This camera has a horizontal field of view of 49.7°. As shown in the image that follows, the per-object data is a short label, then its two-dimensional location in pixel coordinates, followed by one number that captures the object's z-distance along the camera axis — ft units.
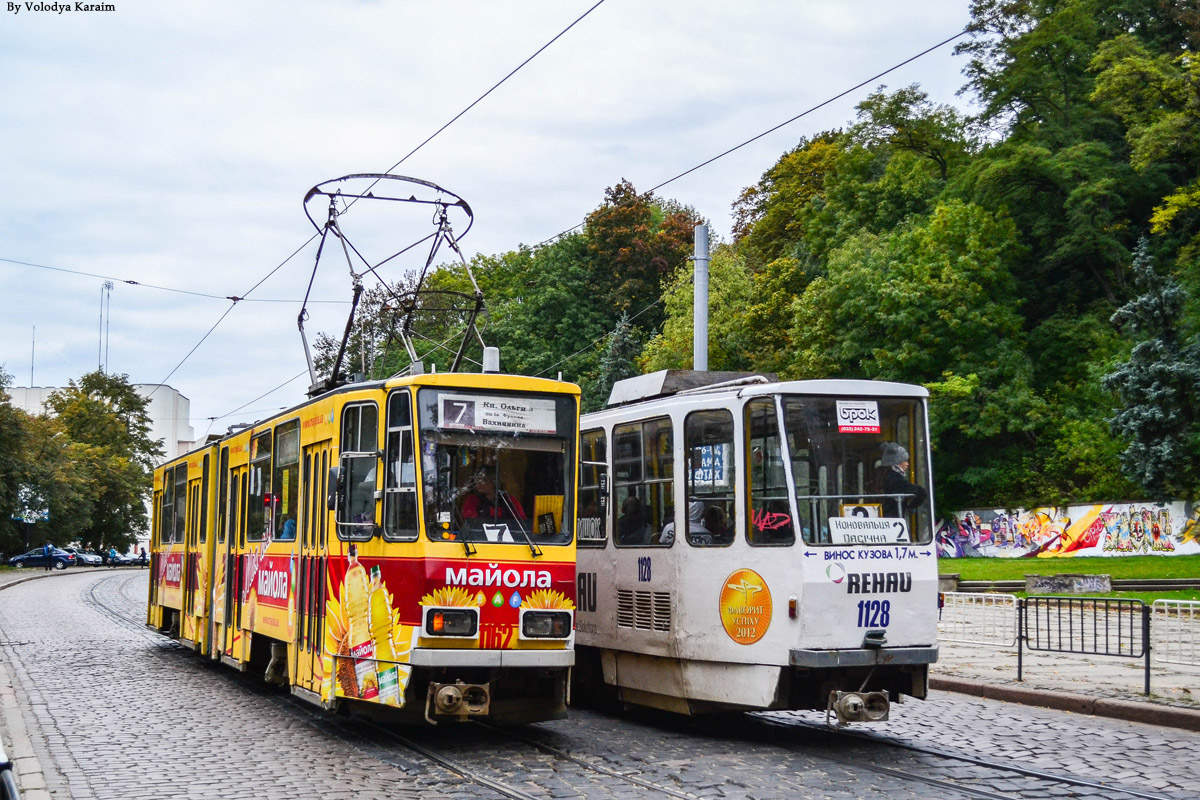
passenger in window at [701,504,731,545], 37.52
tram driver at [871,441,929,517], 36.45
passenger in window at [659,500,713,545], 38.29
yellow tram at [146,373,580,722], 34.86
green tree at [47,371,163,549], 266.98
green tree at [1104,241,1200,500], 142.41
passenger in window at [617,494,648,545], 41.86
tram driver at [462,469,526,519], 35.91
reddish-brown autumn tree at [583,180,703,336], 217.36
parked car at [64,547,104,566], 260.62
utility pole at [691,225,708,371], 67.62
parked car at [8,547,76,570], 236.02
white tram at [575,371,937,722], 35.17
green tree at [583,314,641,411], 191.11
